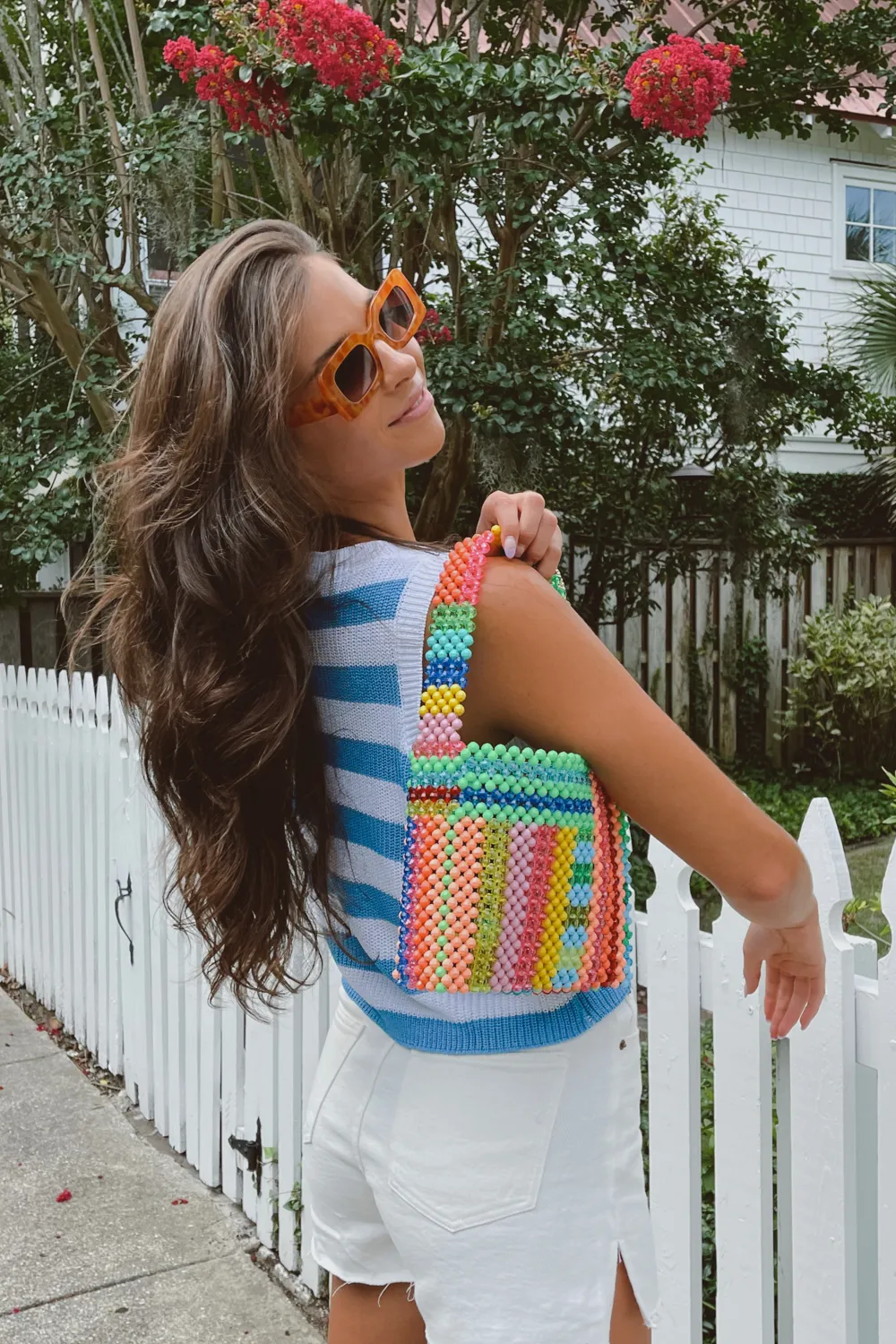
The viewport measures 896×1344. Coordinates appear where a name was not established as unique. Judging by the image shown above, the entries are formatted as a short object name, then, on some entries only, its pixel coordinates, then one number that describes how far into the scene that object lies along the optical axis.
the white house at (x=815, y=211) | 11.44
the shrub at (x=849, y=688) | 8.54
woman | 1.22
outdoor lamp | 7.45
